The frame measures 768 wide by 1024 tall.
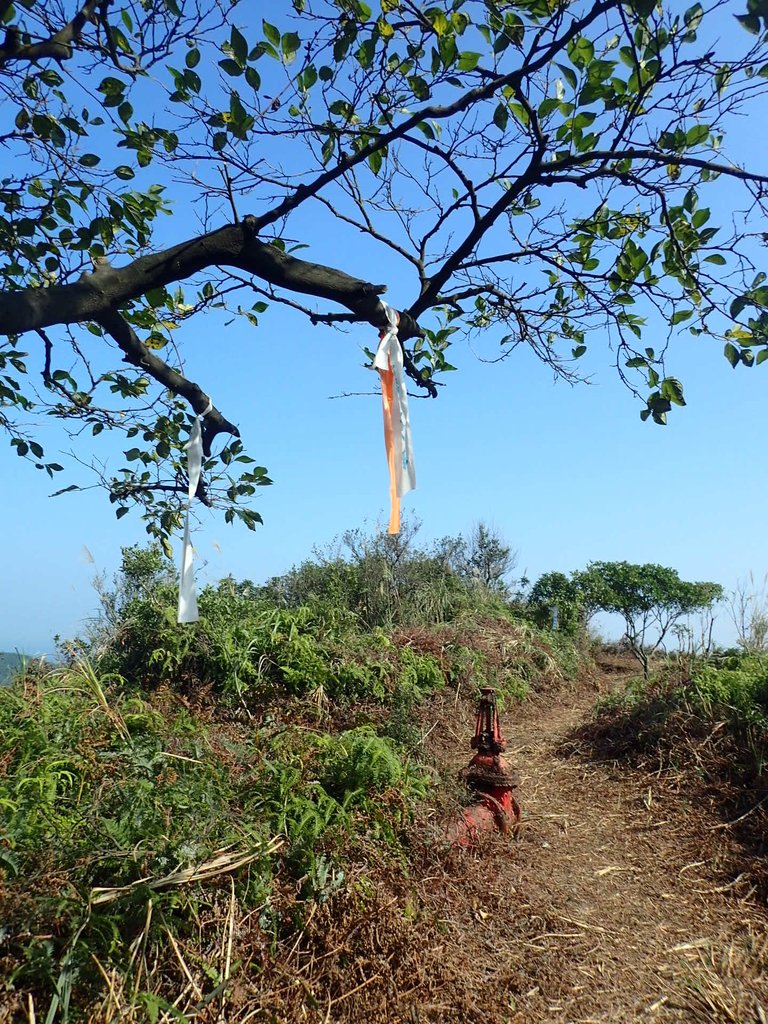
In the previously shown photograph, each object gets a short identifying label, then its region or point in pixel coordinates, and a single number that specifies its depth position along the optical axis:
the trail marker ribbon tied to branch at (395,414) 3.12
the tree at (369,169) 2.93
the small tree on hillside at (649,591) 15.36
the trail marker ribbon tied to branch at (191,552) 3.36
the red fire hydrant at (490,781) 4.09
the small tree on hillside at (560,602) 13.15
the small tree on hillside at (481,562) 13.26
